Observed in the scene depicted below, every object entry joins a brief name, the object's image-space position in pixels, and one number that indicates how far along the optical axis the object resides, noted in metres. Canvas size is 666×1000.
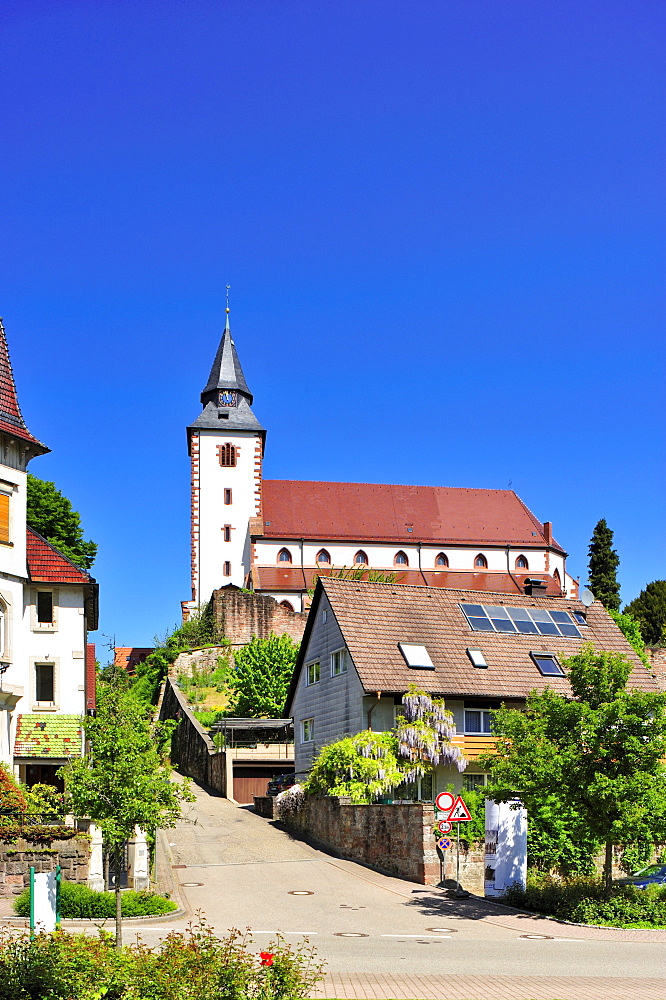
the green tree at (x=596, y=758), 20.28
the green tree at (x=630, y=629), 54.91
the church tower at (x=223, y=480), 84.06
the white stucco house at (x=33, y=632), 28.53
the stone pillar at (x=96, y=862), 21.80
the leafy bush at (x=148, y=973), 10.47
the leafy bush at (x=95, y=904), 19.45
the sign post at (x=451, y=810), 23.75
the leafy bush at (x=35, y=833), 21.36
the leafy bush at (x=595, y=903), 20.42
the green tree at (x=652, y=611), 80.06
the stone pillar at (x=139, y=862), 21.98
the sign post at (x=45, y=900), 14.11
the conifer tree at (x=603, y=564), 83.69
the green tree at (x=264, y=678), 48.25
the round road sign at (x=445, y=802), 24.17
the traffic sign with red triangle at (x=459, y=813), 23.73
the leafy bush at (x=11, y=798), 22.77
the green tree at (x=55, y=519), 47.88
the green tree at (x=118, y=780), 16.69
